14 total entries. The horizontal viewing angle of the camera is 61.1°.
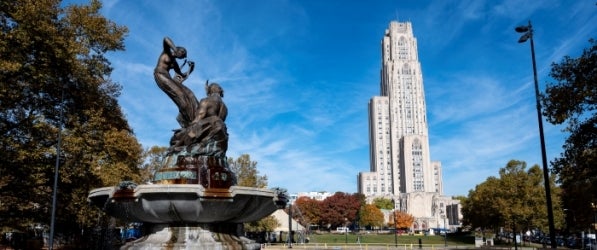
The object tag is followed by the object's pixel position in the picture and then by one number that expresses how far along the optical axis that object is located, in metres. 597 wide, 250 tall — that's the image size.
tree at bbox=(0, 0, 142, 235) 18.52
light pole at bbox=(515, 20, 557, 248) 14.88
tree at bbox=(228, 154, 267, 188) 44.50
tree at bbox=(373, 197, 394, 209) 137.25
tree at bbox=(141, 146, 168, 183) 43.93
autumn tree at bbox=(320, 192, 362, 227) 99.19
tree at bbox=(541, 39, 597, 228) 14.38
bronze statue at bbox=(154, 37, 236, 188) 10.77
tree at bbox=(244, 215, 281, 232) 44.31
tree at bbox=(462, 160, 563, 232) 40.22
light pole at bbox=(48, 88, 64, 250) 16.38
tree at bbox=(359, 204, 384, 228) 104.75
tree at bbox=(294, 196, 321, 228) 99.75
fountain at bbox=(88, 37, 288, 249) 9.70
